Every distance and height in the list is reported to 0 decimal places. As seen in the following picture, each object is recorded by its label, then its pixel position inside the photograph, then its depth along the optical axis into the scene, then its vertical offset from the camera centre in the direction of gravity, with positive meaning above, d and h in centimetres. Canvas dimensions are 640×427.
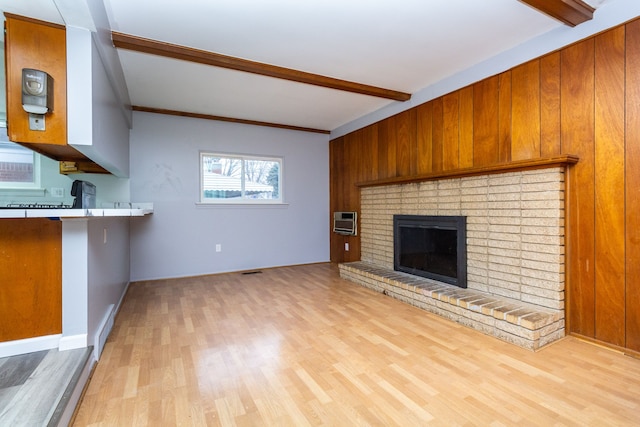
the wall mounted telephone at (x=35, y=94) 166 +68
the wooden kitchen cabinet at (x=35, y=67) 172 +87
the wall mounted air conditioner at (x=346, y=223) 503 -14
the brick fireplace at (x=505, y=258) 237 -39
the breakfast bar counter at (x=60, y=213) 158 +2
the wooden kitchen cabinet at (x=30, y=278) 177 -36
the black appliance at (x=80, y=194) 229 +17
